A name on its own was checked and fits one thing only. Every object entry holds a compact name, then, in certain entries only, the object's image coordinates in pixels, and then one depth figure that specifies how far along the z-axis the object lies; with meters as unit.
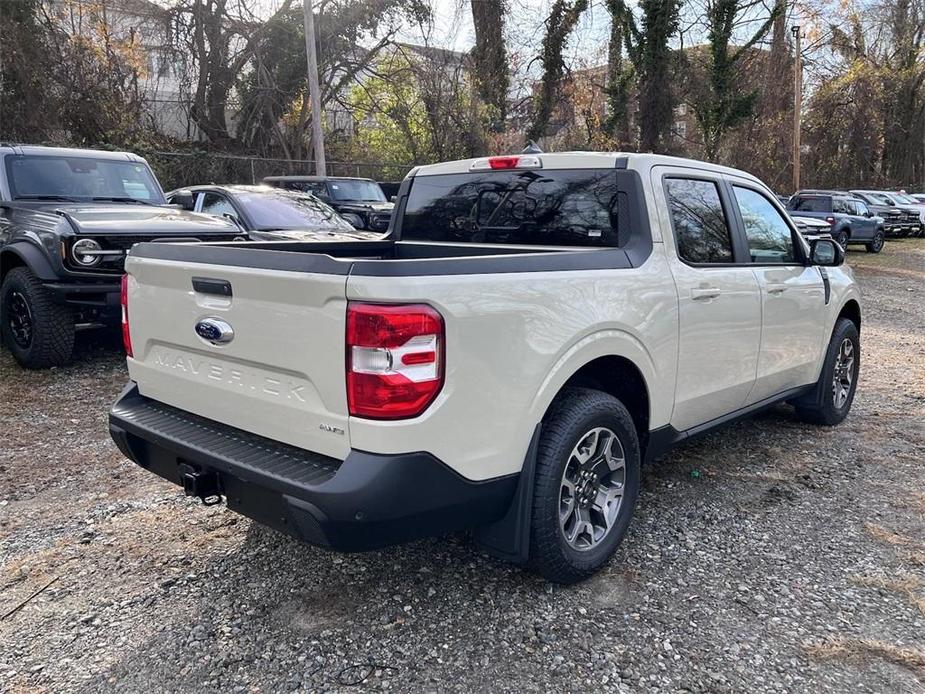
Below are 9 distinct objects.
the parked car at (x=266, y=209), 8.64
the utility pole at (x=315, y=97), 17.67
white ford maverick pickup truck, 2.46
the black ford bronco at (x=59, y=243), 6.26
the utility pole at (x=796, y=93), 29.26
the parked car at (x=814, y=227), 18.84
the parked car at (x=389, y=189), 21.75
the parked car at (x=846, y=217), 22.14
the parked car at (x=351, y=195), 14.45
